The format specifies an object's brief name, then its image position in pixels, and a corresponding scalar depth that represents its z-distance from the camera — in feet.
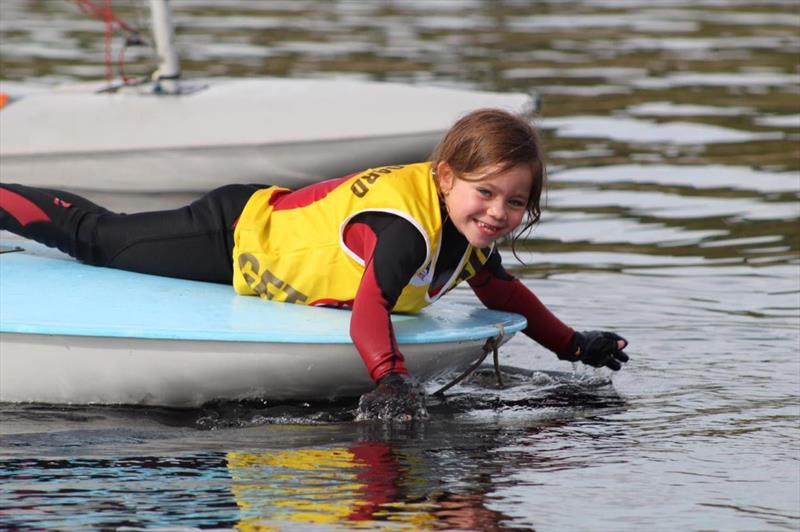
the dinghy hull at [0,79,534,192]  53.21
